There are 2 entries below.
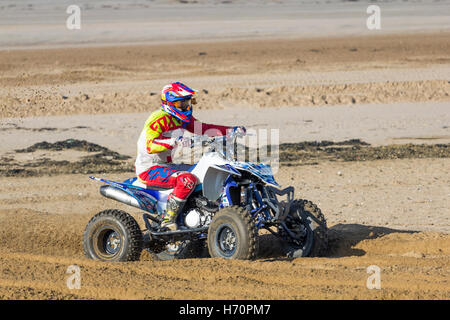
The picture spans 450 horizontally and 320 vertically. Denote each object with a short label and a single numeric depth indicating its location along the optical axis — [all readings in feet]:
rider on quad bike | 59.06
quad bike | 56.44
